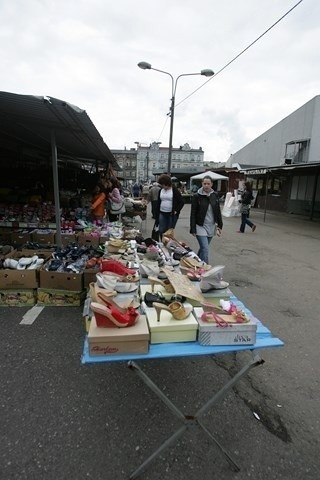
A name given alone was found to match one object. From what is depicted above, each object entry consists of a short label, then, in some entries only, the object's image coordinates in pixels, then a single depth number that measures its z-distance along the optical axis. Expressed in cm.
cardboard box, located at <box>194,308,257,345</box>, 180
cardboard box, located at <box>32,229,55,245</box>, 568
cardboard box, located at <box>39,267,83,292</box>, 368
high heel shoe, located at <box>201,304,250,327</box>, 185
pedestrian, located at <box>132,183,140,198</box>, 2157
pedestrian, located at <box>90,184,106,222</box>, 707
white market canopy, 1977
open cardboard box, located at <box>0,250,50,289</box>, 362
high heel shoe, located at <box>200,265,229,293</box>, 229
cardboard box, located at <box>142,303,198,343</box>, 181
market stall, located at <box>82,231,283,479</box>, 170
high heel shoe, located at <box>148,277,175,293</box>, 229
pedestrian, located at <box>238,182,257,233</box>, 1002
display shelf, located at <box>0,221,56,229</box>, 600
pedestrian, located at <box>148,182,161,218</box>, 662
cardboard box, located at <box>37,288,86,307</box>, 375
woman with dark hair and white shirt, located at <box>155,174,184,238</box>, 609
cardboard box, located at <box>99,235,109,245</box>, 556
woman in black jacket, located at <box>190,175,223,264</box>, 475
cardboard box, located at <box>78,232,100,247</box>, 562
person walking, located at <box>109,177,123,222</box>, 791
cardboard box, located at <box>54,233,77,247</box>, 564
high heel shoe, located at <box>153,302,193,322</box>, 189
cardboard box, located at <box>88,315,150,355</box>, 168
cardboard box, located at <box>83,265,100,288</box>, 376
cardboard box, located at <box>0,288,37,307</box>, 369
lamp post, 1150
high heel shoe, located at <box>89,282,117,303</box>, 204
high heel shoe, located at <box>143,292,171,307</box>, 209
